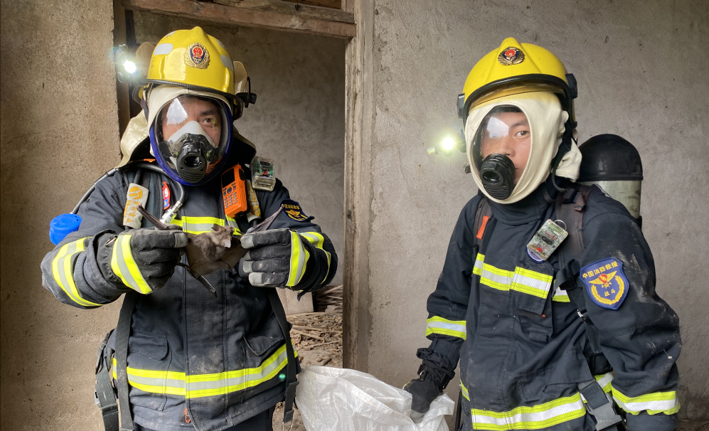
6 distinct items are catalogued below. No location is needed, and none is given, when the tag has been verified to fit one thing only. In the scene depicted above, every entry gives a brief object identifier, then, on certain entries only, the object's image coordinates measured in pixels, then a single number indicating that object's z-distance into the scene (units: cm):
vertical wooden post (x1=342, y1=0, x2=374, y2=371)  293
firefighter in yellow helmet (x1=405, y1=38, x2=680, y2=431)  148
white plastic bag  195
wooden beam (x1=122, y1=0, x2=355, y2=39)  247
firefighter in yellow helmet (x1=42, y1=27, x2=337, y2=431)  152
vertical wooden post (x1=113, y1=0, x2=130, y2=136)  242
